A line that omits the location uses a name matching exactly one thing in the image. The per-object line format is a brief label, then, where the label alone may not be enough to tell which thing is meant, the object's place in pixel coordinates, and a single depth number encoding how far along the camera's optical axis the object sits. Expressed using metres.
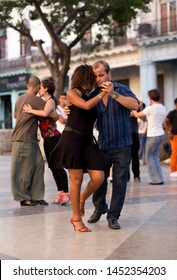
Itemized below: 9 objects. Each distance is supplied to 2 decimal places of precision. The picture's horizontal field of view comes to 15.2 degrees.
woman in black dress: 6.87
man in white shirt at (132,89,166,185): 12.12
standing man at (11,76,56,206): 9.16
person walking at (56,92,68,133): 9.86
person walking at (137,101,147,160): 17.95
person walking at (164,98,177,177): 14.14
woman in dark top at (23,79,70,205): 9.31
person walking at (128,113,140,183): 12.67
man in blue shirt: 7.01
